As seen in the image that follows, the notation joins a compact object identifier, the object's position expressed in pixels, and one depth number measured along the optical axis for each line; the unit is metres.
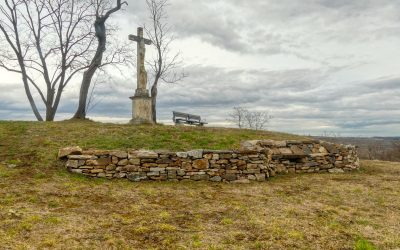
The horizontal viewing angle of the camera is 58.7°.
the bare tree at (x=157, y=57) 23.81
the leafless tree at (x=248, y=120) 37.97
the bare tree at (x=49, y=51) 20.00
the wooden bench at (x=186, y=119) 19.41
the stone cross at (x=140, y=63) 16.09
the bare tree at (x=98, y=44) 19.40
